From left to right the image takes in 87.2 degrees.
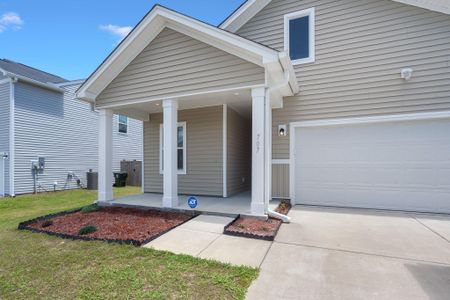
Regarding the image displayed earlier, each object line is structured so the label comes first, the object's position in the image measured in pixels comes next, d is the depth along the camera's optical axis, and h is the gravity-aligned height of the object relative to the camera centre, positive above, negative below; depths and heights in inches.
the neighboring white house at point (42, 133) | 380.5 +30.1
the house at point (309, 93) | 210.1 +56.0
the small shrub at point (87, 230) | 168.4 -58.1
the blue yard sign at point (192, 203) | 212.9 -48.4
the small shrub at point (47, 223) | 186.9 -59.4
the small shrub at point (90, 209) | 233.2 -60.2
